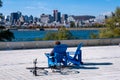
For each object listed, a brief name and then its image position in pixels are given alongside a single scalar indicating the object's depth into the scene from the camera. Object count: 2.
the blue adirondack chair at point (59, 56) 7.46
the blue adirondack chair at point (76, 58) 7.79
